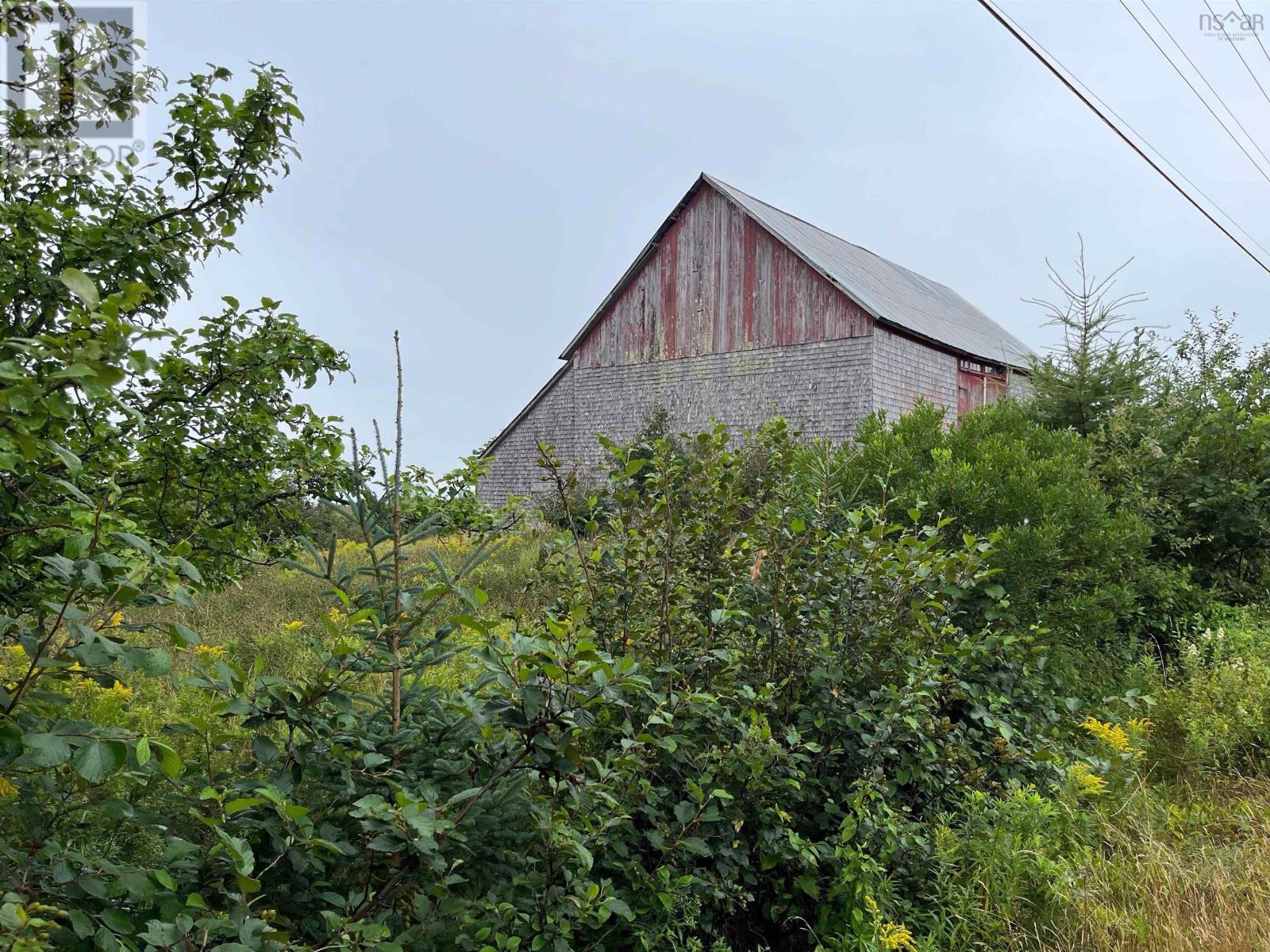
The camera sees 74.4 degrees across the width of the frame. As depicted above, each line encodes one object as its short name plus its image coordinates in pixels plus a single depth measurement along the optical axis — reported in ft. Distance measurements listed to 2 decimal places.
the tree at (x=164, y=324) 11.50
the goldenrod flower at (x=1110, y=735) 13.47
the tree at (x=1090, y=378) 28.43
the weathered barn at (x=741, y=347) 57.21
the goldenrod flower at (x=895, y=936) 8.86
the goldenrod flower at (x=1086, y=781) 12.07
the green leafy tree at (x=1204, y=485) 25.31
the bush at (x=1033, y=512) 18.10
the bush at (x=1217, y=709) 16.45
